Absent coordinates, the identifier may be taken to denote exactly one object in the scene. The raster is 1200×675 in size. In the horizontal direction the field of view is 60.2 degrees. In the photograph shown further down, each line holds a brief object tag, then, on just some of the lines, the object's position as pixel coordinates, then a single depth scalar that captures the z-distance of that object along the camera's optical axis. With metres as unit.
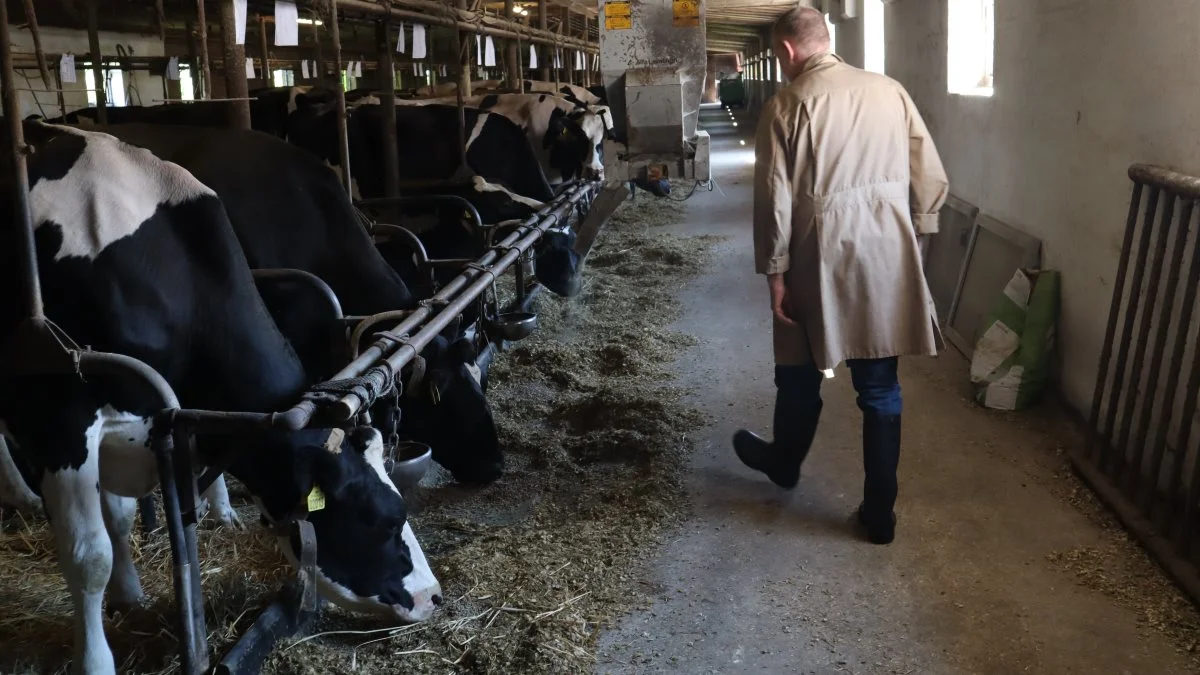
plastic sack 4.71
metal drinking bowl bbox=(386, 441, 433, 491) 2.89
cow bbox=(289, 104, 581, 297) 6.64
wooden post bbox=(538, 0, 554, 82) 11.71
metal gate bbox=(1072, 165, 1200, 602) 3.30
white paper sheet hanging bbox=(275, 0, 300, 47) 3.86
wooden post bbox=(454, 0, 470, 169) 6.65
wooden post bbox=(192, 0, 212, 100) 3.47
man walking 3.35
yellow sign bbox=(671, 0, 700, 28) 7.20
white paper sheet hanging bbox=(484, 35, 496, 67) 7.98
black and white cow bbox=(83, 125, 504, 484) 3.85
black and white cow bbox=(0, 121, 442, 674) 2.60
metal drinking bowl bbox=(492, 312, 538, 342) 5.00
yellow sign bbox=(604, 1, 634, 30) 7.24
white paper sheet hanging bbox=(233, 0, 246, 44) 3.64
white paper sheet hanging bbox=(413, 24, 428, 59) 5.74
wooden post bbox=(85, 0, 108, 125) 4.85
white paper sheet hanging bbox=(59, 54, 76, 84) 5.08
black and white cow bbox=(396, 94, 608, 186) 9.16
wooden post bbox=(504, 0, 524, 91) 10.20
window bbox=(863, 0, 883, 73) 10.30
